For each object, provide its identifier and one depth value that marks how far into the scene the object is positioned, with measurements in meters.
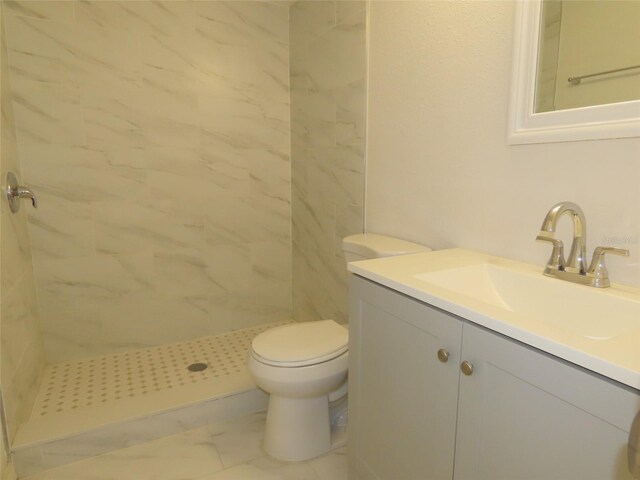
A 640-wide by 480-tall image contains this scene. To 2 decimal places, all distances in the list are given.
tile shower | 2.01
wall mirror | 1.03
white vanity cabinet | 0.70
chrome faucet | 1.02
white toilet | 1.54
